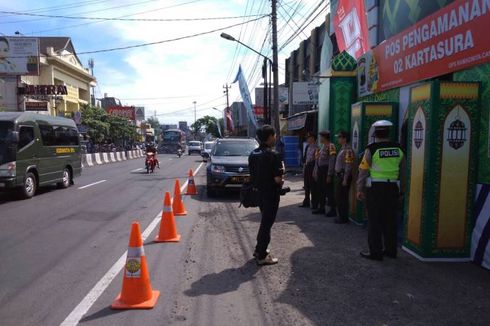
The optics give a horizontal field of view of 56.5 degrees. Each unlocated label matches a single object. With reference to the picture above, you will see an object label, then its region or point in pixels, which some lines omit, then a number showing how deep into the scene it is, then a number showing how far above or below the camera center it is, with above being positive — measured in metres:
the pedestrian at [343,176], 8.48 -0.76
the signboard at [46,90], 37.25 +3.76
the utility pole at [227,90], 71.28 +7.21
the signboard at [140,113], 114.88 +5.72
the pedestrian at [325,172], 9.40 -0.78
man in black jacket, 5.94 -0.58
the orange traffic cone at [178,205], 10.26 -1.59
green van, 12.05 -0.47
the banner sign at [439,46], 6.16 +1.47
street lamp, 24.28 +3.84
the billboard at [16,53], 35.34 +6.44
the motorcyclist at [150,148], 23.20 -0.64
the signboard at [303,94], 26.09 +2.38
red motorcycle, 23.03 -1.37
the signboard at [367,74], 10.50 +1.46
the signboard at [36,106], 35.78 +2.35
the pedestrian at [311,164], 10.55 -0.67
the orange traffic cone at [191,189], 14.14 -1.66
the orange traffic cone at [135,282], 4.60 -1.50
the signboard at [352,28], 12.34 +3.06
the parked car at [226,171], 12.77 -1.00
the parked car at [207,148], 14.35 -0.66
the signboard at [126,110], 85.06 +4.71
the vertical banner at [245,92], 27.12 +2.56
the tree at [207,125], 121.54 +3.07
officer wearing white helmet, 6.20 -0.74
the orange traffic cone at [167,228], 7.51 -1.54
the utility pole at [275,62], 22.12 +3.62
